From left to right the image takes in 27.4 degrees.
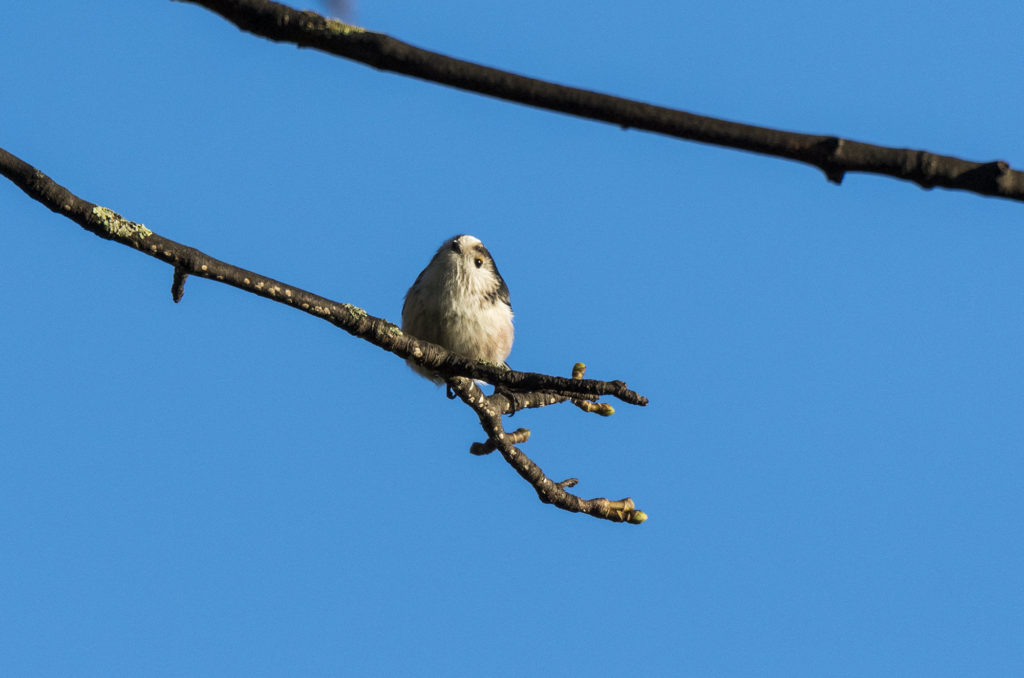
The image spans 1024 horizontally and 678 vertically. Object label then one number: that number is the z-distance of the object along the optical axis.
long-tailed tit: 14.61
